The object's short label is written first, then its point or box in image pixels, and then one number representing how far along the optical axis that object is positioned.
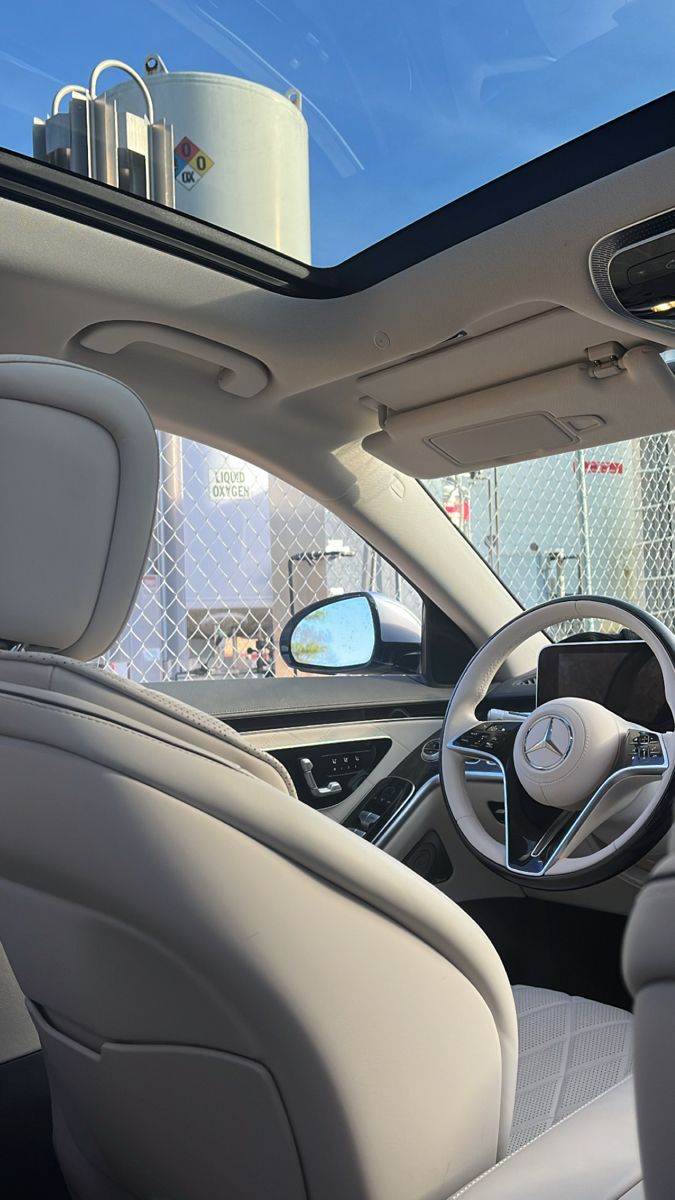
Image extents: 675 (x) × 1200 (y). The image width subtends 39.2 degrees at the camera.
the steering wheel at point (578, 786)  1.77
